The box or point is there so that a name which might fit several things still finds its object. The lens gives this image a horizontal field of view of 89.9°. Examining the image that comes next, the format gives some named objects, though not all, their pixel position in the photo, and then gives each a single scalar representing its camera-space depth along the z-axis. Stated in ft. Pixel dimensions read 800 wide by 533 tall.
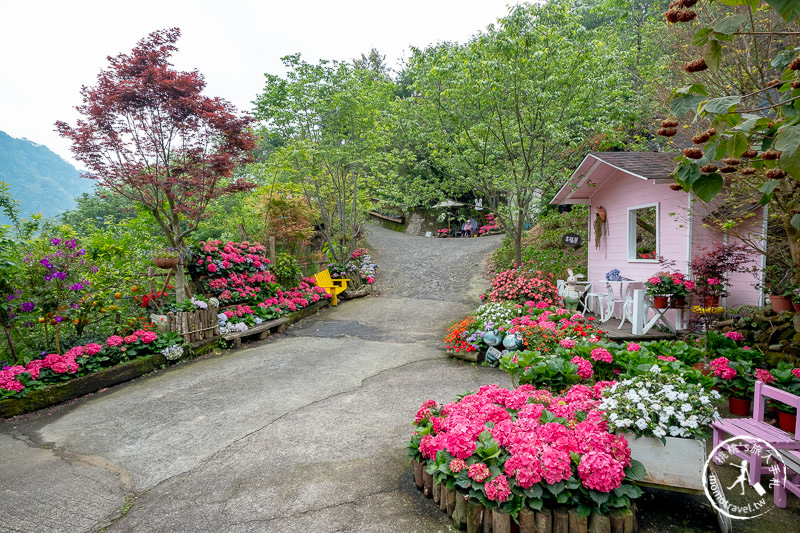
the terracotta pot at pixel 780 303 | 14.53
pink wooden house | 19.85
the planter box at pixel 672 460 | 7.67
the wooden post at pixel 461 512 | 7.79
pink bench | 8.10
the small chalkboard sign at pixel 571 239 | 29.35
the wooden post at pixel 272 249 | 30.35
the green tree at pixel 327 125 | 30.63
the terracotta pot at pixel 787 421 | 10.14
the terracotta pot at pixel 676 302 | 18.85
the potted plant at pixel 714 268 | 16.22
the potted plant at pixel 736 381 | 11.73
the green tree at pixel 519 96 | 24.04
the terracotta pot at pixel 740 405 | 11.91
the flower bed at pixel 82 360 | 14.51
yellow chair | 34.68
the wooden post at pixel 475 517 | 7.51
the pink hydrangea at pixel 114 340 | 17.19
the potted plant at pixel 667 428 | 7.72
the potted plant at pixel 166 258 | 20.10
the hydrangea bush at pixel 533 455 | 7.32
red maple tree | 19.45
